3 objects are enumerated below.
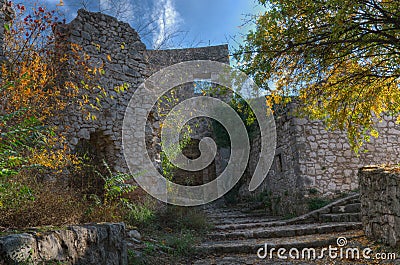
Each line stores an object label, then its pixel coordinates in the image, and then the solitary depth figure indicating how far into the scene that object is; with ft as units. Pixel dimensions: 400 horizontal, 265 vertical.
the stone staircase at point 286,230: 16.38
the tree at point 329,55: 12.64
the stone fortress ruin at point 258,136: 21.67
